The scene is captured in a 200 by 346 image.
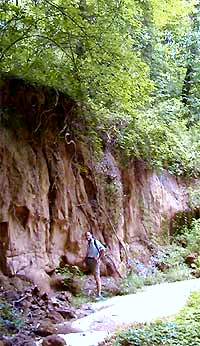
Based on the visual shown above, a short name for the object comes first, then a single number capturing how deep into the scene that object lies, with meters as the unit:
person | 10.38
